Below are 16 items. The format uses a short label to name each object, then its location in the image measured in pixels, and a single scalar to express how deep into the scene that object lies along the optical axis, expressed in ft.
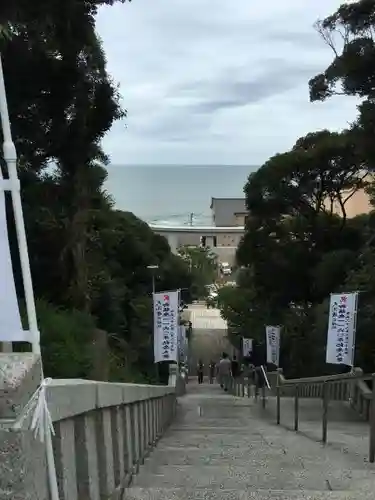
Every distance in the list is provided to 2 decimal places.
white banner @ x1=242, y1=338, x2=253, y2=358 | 104.47
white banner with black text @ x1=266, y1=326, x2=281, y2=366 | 74.23
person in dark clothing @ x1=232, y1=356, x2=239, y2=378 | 82.87
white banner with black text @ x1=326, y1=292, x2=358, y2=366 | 41.22
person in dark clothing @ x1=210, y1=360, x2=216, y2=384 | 112.41
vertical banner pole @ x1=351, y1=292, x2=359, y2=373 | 41.14
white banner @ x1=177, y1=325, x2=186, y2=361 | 91.45
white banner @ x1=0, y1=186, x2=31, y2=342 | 6.51
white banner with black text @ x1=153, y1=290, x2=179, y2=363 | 54.24
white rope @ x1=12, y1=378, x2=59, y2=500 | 5.92
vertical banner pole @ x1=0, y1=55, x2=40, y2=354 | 6.52
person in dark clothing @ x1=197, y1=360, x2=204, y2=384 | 110.01
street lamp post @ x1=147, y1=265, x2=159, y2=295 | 81.61
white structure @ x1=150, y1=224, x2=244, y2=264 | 230.48
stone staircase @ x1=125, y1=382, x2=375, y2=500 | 12.82
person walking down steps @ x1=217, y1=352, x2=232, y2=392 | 82.24
